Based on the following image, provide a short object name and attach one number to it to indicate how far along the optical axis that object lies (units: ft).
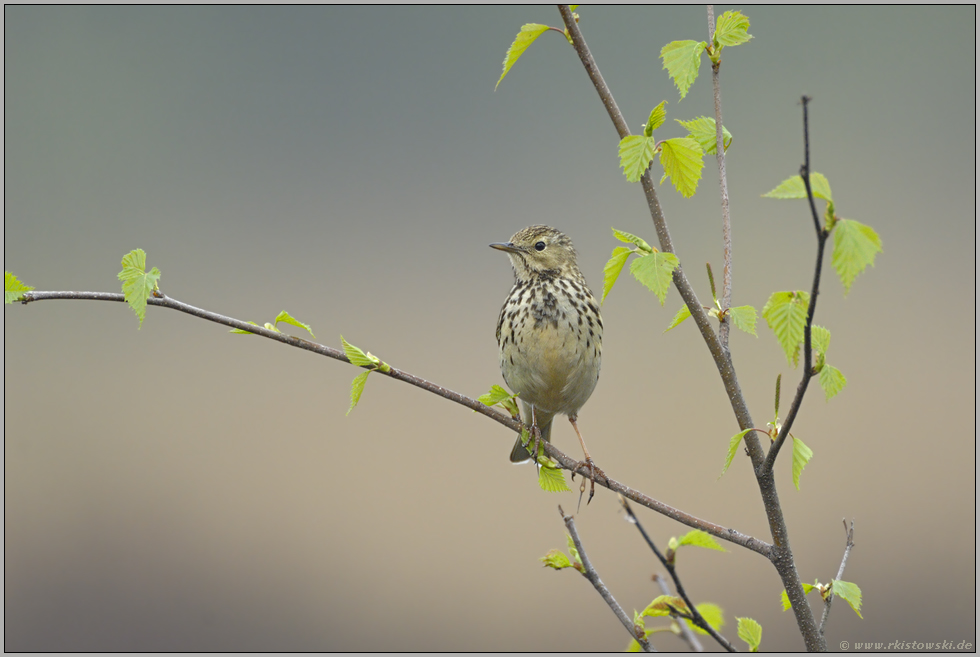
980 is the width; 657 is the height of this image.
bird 27.80
